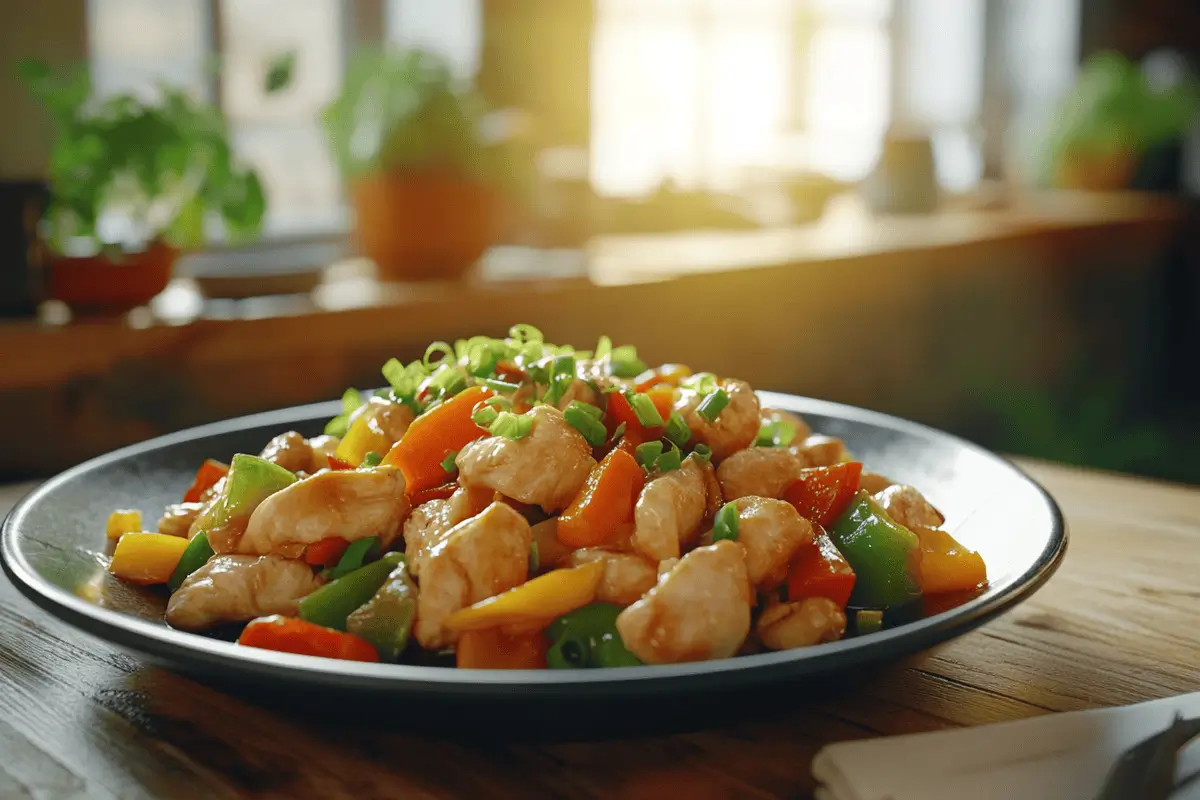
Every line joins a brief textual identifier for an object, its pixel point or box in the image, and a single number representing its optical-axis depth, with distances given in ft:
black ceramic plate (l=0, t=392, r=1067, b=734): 1.49
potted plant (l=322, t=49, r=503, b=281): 4.12
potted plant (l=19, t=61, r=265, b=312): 3.40
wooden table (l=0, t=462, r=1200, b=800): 1.58
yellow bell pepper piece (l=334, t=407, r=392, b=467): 1.98
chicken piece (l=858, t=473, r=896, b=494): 2.01
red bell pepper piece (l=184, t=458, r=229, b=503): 2.07
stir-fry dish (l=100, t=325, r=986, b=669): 1.66
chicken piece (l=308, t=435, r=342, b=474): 2.04
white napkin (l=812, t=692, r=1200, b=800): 1.54
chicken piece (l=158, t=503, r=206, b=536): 1.96
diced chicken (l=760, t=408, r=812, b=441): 2.13
